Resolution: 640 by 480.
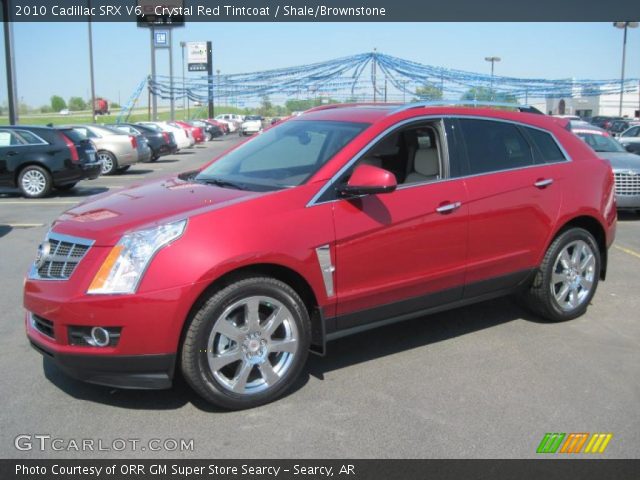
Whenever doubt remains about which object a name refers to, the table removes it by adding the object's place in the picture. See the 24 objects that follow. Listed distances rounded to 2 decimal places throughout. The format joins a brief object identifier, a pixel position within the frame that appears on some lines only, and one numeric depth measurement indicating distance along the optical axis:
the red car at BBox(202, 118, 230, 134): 53.17
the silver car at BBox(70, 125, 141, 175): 20.14
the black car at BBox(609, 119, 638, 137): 35.44
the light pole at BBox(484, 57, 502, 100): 60.84
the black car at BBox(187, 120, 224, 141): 45.86
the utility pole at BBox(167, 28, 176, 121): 46.21
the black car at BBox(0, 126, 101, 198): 14.53
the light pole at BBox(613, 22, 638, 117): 50.59
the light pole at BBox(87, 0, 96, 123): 38.69
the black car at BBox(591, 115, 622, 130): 39.93
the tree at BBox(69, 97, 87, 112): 137.30
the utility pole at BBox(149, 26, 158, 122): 39.82
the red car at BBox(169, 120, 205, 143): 37.26
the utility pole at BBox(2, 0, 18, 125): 21.17
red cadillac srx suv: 3.68
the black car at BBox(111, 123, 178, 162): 25.67
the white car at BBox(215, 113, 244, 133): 65.38
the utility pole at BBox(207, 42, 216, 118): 62.96
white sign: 67.81
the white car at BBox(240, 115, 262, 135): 53.44
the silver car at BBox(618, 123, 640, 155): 18.70
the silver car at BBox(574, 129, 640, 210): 10.86
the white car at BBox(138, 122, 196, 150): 32.12
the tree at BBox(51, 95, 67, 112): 138.00
